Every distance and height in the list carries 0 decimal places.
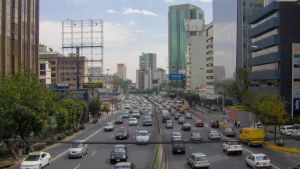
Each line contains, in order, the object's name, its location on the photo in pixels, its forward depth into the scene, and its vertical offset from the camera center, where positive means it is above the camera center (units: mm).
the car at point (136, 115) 101188 -7522
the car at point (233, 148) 42688 -6207
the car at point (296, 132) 56344 -6212
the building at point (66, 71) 168250 +3777
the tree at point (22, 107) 41572 -2368
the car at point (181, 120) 85400 -7266
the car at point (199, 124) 77650 -7132
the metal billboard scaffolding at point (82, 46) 106312 +8284
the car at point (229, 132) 60219 -6633
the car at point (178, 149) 43781 -6395
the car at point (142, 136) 50784 -6101
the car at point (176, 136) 49300 -5952
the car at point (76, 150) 42938 -6495
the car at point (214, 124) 76812 -7075
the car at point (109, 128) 72062 -7288
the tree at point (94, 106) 99000 -5345
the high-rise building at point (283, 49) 72312 +5325
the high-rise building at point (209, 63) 173525 +7314
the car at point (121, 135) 57719 -6705
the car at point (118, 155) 38906 -6288
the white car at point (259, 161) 33750 -5864
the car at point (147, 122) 80625 -7115
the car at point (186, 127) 70500 -6970
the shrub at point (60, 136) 58175 -7057
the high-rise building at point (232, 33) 123188 +14080
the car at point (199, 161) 34188 -5925
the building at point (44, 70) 113844 +2752
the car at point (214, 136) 53675 -6324
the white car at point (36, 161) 35500 -6306
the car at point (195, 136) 50406 -6077
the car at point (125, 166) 29064 -5335
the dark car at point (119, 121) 88350 -7607
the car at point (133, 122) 82625 -7284
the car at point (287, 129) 59625 -6268
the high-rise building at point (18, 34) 63062 +7057
